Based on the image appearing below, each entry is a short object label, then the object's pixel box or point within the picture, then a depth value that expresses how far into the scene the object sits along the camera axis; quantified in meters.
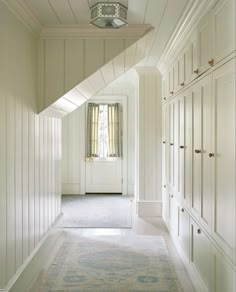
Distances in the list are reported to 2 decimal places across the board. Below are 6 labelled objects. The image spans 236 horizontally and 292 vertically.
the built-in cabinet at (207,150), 1.81
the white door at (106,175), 6.87
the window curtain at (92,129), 6.75
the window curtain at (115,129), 6.77
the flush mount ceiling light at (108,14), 2.37
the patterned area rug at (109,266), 2.65
